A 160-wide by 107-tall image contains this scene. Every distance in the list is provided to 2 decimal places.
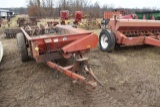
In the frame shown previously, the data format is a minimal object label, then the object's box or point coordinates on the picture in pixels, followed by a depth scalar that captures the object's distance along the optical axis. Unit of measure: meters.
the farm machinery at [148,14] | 5.84
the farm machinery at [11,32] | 6.49
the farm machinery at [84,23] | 7.98
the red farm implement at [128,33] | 3.58
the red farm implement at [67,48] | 2.30
